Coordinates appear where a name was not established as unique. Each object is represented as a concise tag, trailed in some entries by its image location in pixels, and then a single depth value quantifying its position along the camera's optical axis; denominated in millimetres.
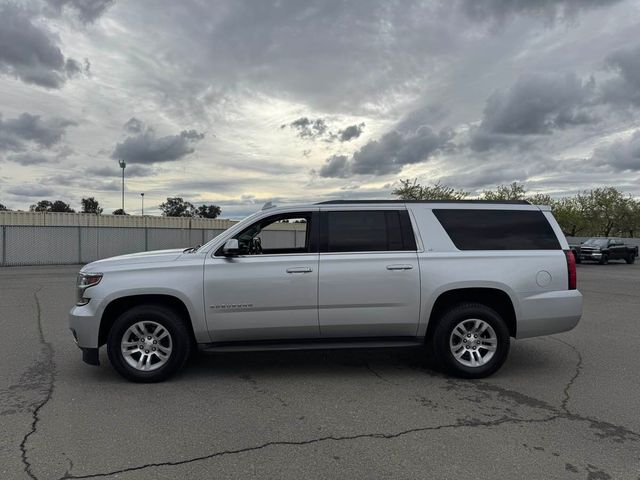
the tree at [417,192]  45438
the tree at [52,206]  92625
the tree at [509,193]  54875
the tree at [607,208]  55469
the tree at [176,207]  111750
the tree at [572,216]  54844
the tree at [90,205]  95750
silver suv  5090
